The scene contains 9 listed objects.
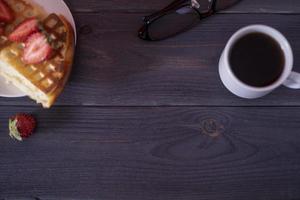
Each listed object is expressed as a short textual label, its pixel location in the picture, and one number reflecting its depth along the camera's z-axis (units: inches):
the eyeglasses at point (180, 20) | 37.9
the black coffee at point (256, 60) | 35.0
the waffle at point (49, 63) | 35.8
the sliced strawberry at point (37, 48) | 35.0
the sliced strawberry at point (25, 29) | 35.3
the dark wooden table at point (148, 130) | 36.8
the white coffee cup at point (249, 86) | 34.0
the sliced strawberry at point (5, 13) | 35.9
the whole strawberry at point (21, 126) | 36.0
